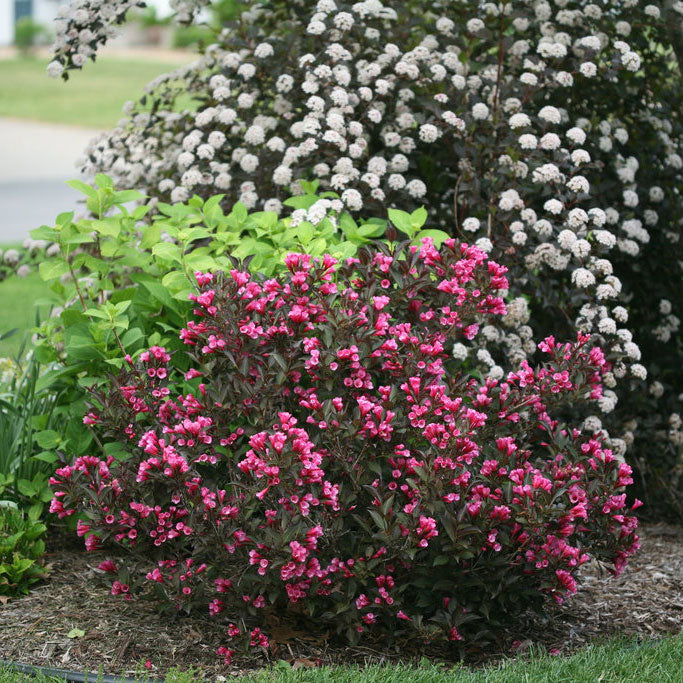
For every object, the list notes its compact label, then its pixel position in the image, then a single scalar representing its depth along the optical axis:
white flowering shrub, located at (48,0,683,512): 8.02
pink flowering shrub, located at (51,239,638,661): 5.65
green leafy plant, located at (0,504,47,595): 6.66
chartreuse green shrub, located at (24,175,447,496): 6.89
